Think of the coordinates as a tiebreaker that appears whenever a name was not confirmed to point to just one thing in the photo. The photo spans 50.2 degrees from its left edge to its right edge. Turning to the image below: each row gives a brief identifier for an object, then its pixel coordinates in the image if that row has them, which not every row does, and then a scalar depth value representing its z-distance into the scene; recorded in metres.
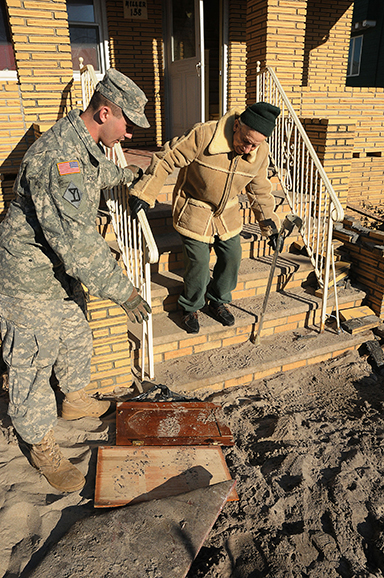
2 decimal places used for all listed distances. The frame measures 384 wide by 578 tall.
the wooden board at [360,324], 4.31
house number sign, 6.82
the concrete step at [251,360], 3.49
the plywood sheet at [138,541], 1.87
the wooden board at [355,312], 4.49
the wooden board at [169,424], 2.71
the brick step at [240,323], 3.63
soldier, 1.97
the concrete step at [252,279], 3.98
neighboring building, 12.54
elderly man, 3.03
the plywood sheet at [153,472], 2.28
